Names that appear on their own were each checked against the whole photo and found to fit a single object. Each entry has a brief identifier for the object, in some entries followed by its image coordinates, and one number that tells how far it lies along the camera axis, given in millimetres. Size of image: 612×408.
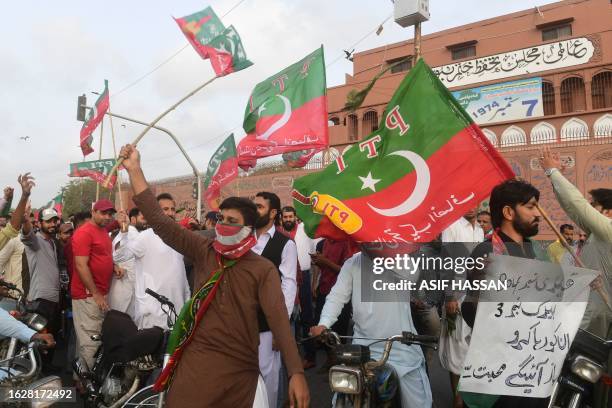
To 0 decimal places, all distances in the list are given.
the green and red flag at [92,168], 14766
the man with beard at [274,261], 3750
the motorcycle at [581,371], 2439
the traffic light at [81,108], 16047
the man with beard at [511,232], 2645
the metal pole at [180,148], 16656
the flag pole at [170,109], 10543
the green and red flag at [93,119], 13067
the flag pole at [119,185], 5327
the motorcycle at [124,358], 3826
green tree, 50656
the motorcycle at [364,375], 2572
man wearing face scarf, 2578
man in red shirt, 5027
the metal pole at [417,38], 7288
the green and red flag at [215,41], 9914
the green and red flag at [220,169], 10445
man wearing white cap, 5980
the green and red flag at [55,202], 13648
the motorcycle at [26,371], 3035
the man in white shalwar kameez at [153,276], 4477
